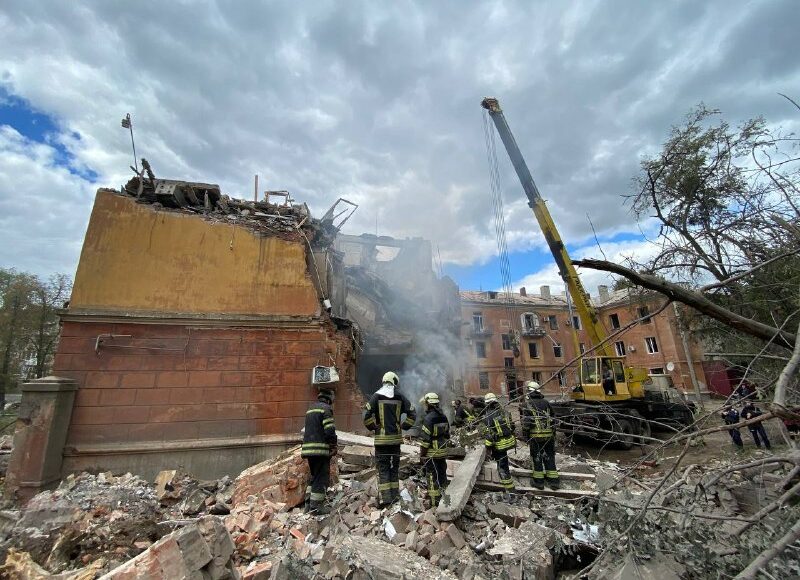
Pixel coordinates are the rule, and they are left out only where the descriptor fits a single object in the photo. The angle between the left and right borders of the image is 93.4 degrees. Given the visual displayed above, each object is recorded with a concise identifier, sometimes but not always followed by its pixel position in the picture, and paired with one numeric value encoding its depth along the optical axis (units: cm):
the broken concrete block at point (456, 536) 415
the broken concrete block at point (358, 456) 684
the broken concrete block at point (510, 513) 470
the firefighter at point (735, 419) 735
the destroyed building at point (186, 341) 695
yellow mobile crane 1223
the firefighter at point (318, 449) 542
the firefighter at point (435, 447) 545
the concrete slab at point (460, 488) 444
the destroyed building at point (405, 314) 1534
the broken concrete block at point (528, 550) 358
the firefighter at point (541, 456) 618
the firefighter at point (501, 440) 611
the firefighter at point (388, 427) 542
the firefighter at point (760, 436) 841
